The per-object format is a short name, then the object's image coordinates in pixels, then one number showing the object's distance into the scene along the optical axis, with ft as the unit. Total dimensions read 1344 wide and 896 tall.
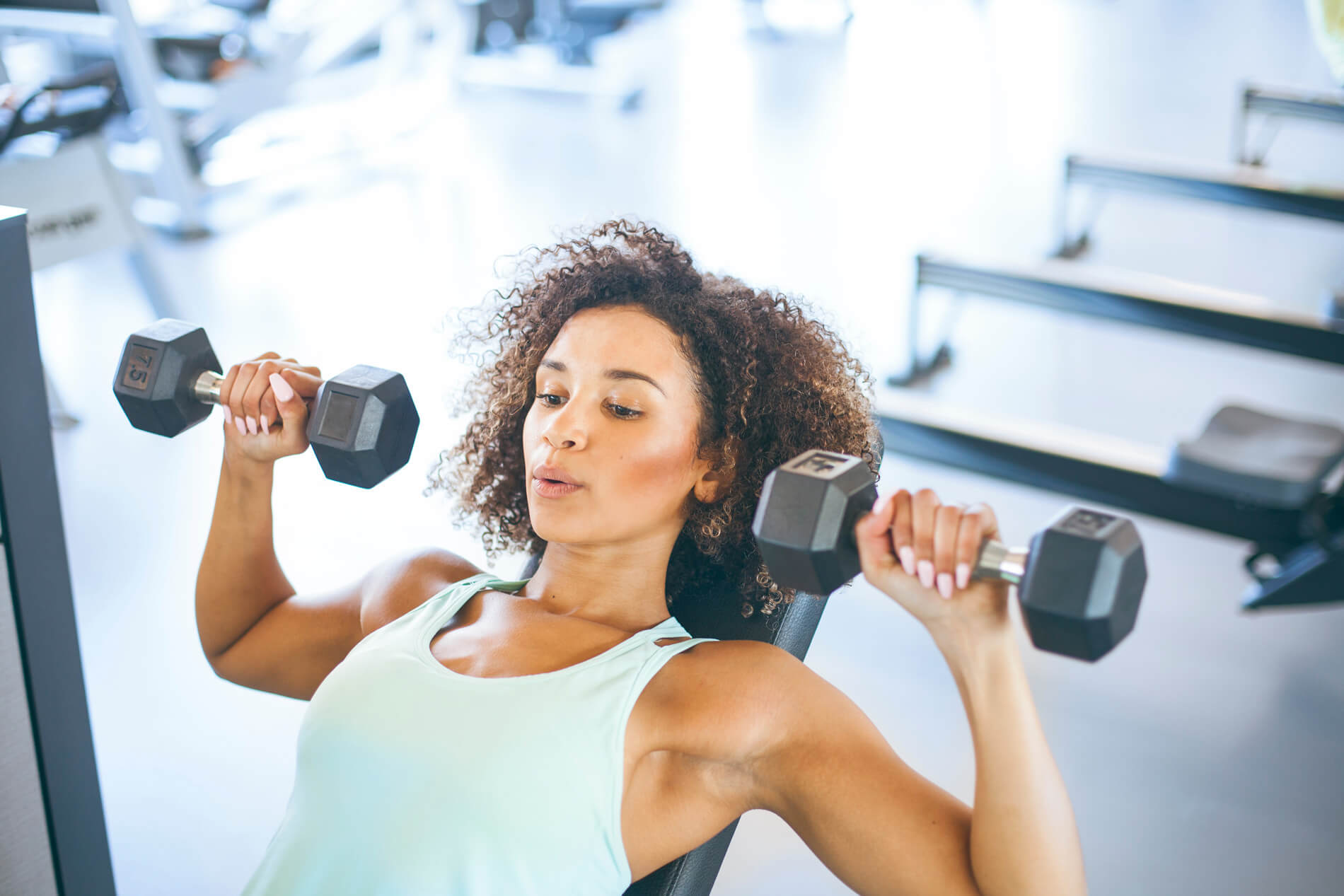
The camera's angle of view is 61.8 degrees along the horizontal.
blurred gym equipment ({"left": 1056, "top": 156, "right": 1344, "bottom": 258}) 11.61
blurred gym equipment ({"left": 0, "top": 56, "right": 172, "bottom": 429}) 9.98
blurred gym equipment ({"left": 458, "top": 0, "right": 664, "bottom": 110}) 19.62
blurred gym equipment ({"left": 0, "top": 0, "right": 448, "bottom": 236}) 12.94
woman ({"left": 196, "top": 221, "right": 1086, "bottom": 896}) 2.94
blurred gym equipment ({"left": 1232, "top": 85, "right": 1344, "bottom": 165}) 13.12
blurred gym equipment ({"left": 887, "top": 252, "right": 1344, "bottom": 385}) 9.19
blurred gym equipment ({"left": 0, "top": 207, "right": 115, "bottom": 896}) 3.83
